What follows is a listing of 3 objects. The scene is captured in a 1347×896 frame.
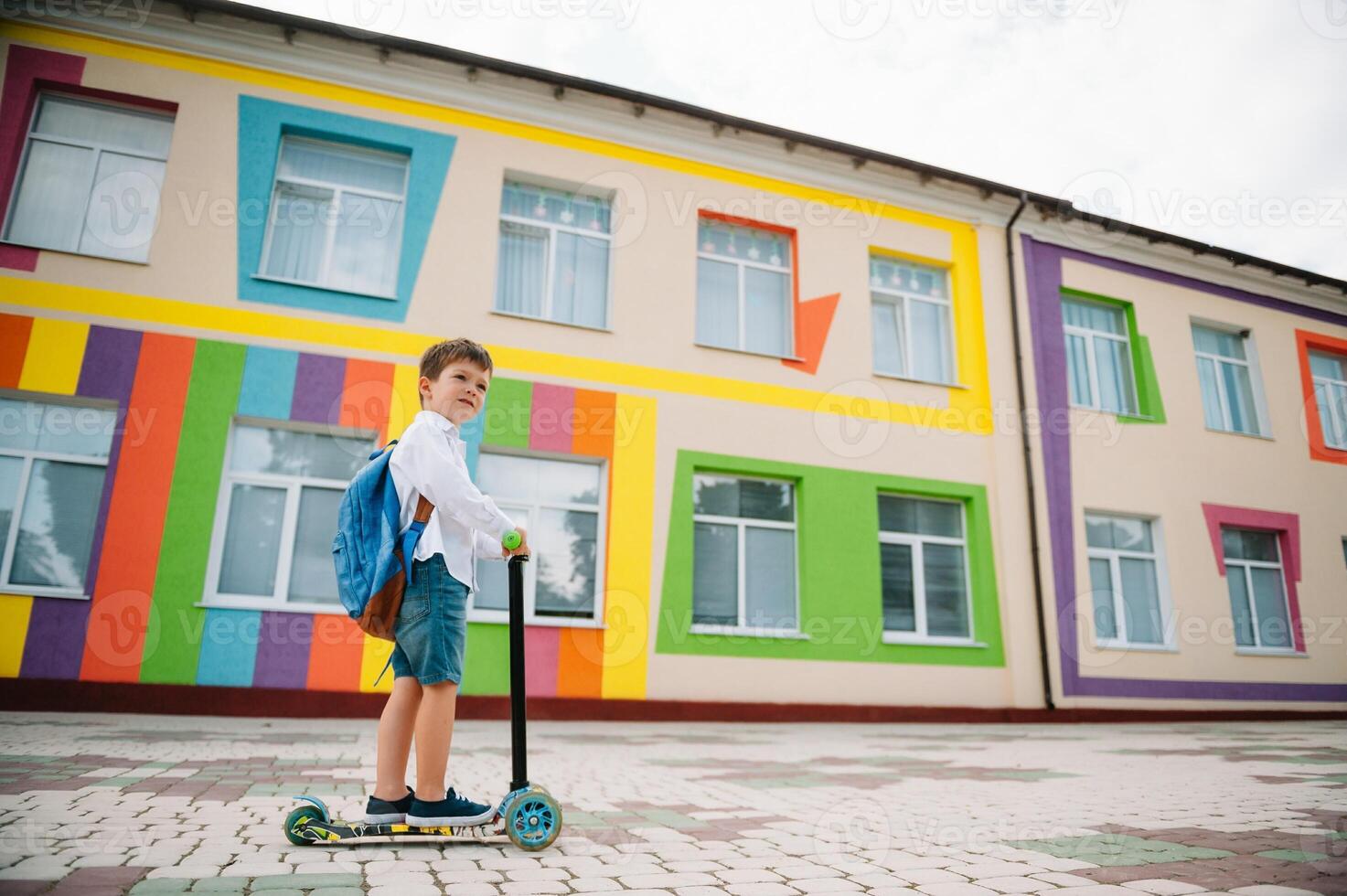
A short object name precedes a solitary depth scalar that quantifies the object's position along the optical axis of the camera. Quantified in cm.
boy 268
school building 777
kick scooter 261
